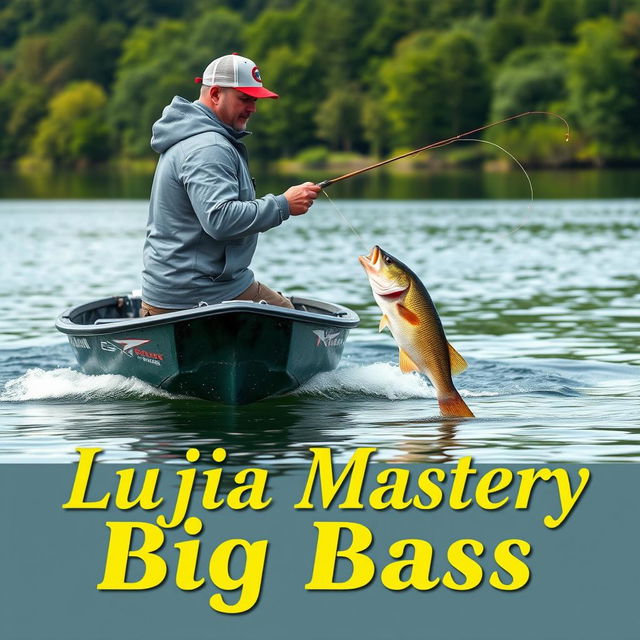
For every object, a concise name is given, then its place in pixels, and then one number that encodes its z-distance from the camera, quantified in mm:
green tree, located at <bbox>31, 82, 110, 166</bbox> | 135125
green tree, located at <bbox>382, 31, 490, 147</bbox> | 116562
